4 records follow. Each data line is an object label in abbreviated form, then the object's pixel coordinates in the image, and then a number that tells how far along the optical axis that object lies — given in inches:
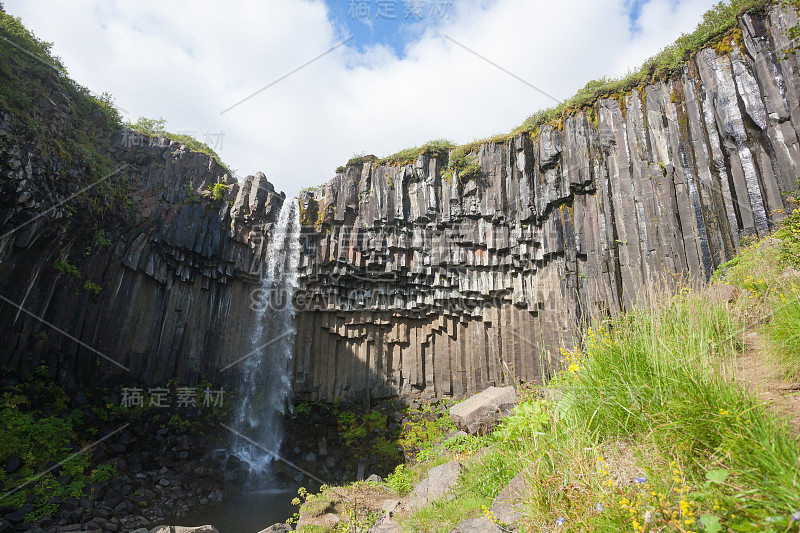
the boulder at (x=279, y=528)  320.8
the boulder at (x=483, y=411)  265.2
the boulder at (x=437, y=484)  200.5
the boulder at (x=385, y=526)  205.5
